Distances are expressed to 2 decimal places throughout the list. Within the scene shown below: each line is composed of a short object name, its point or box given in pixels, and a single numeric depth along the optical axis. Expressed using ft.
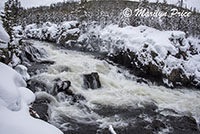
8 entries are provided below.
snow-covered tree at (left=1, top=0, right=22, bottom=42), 22.22
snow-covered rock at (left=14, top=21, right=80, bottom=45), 69.72
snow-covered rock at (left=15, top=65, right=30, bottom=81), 21.66
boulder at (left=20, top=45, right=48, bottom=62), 37.73
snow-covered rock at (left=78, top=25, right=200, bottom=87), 35.65
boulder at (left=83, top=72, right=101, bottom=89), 30.52
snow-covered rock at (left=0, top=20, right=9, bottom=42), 14.69
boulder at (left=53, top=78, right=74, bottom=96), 25.71
